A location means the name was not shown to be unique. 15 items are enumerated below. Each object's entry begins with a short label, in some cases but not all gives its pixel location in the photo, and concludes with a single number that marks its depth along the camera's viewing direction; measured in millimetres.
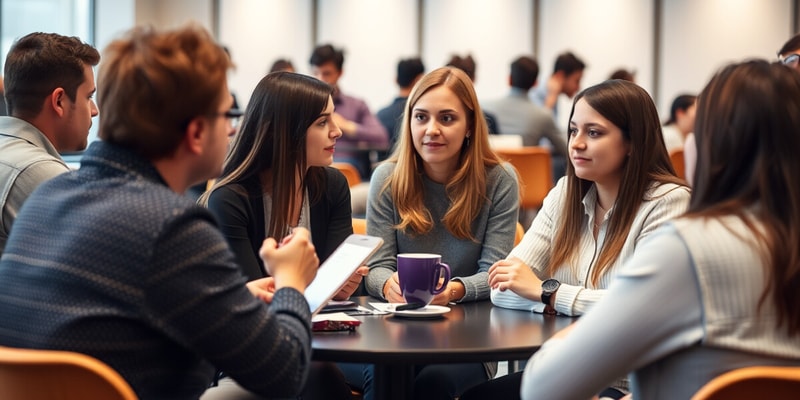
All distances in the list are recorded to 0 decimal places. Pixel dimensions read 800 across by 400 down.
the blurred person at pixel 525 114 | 6656
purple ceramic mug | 1956
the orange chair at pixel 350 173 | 4995
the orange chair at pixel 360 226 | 2846
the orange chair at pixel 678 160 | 6215
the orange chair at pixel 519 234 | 2857
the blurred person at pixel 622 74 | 7484
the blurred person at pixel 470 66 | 6048
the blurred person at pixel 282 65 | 6855
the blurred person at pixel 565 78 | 8016
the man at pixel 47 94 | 2354
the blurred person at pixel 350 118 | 6523
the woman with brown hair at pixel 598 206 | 2152
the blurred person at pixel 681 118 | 7266
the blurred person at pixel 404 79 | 6648
